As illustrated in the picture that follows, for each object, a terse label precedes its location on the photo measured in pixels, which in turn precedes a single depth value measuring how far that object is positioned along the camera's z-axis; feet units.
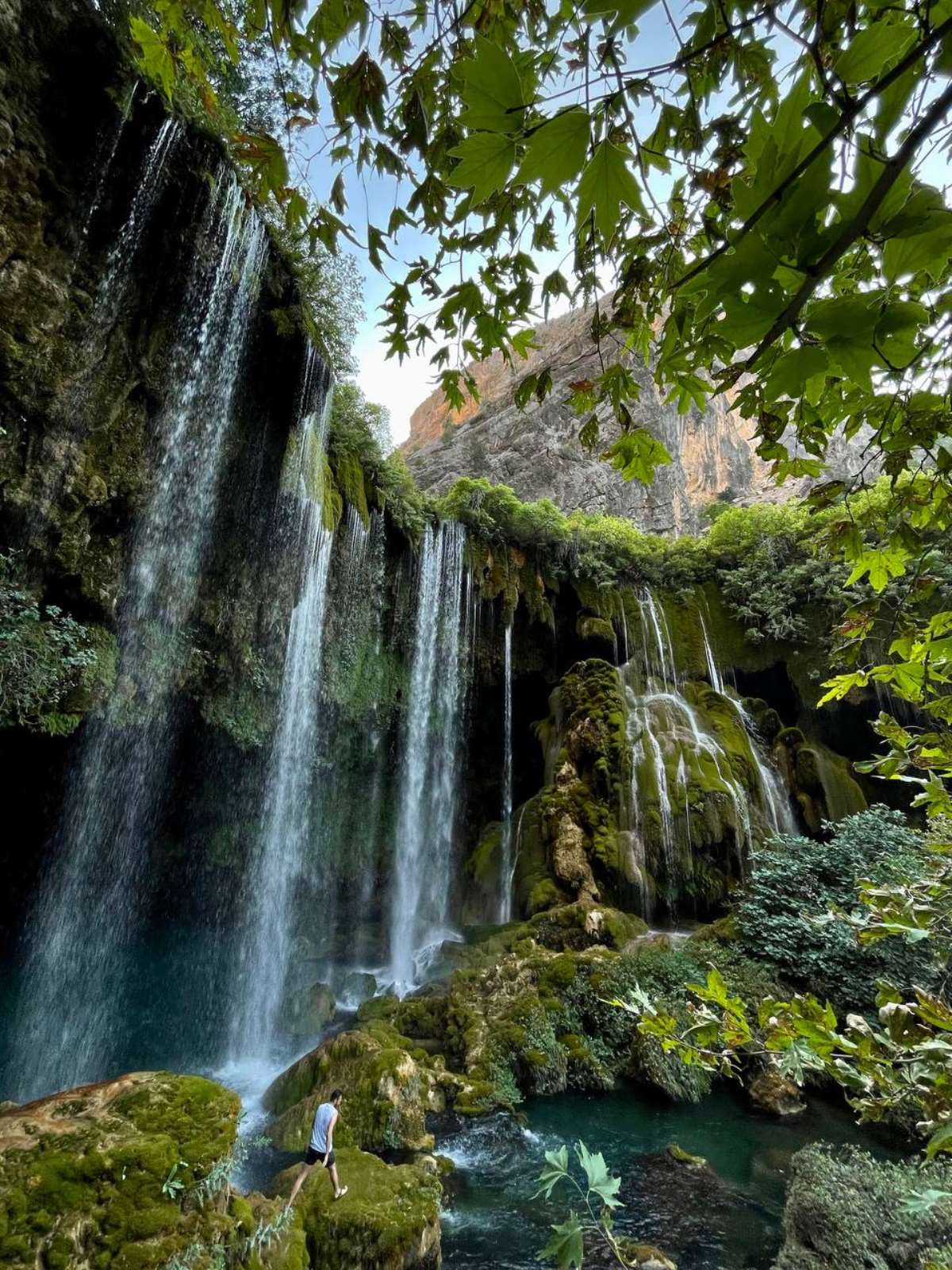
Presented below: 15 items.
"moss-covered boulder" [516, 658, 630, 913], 32.37
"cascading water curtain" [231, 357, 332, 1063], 29.86
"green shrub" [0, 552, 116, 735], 17.93
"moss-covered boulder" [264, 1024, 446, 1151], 17.22
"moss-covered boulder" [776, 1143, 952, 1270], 10.63
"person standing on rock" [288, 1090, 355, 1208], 13.50
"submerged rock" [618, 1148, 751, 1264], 13.64
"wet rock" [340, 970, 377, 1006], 32.35
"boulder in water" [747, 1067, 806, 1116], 19.92
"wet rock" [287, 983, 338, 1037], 28.47
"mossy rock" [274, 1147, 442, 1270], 11.22
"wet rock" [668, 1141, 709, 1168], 16.70
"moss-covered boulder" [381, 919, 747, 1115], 21.13
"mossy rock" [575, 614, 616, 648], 44.34
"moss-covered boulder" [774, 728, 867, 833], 36.27
